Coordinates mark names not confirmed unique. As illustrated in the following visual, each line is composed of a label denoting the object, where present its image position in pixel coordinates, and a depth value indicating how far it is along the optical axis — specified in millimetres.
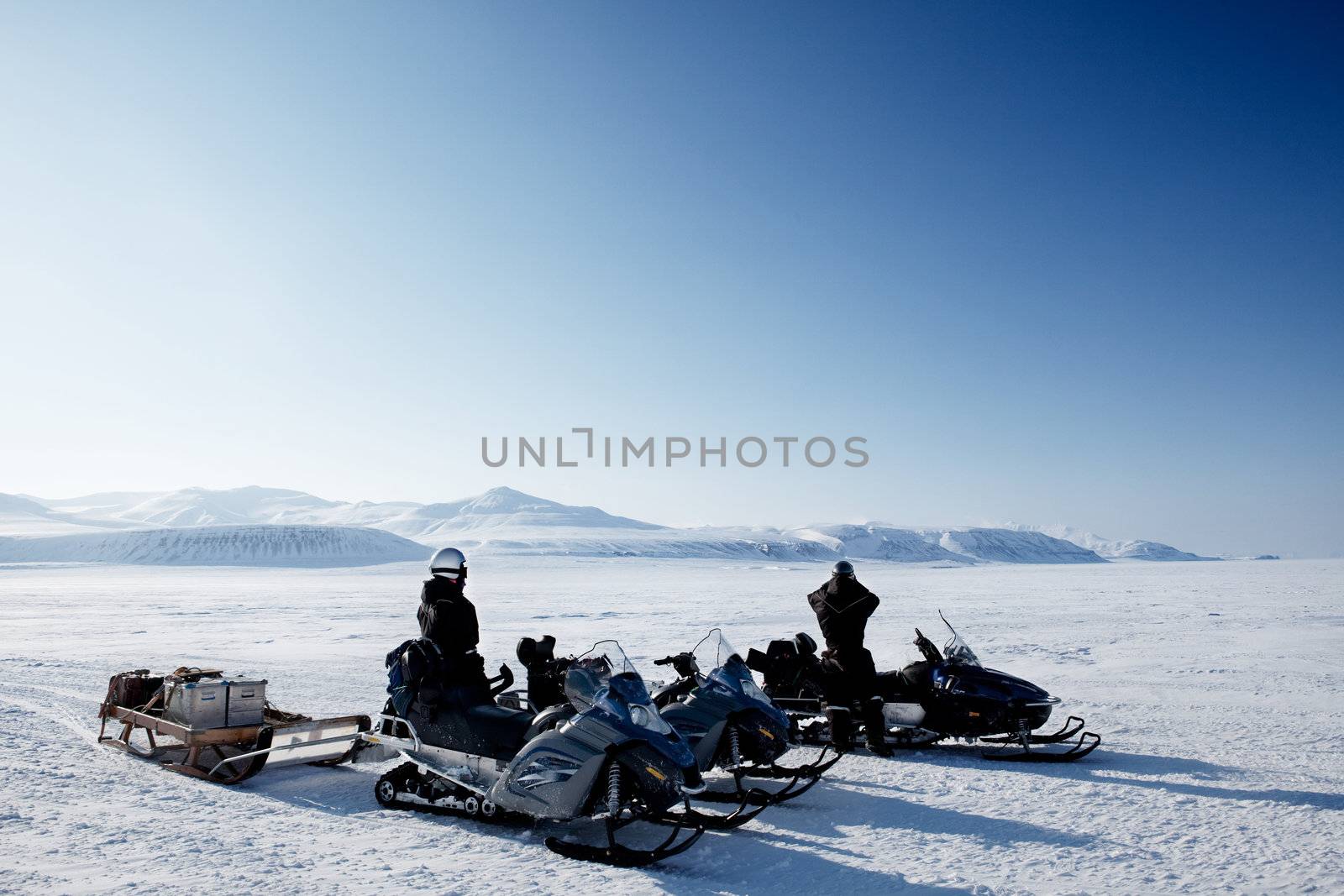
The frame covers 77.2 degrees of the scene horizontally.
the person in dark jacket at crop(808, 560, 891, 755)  7781
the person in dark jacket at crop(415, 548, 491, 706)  6113
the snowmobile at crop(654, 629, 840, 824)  6637
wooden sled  6938
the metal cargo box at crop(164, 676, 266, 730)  7062
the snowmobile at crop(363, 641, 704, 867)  5059
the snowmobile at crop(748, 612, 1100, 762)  7723
